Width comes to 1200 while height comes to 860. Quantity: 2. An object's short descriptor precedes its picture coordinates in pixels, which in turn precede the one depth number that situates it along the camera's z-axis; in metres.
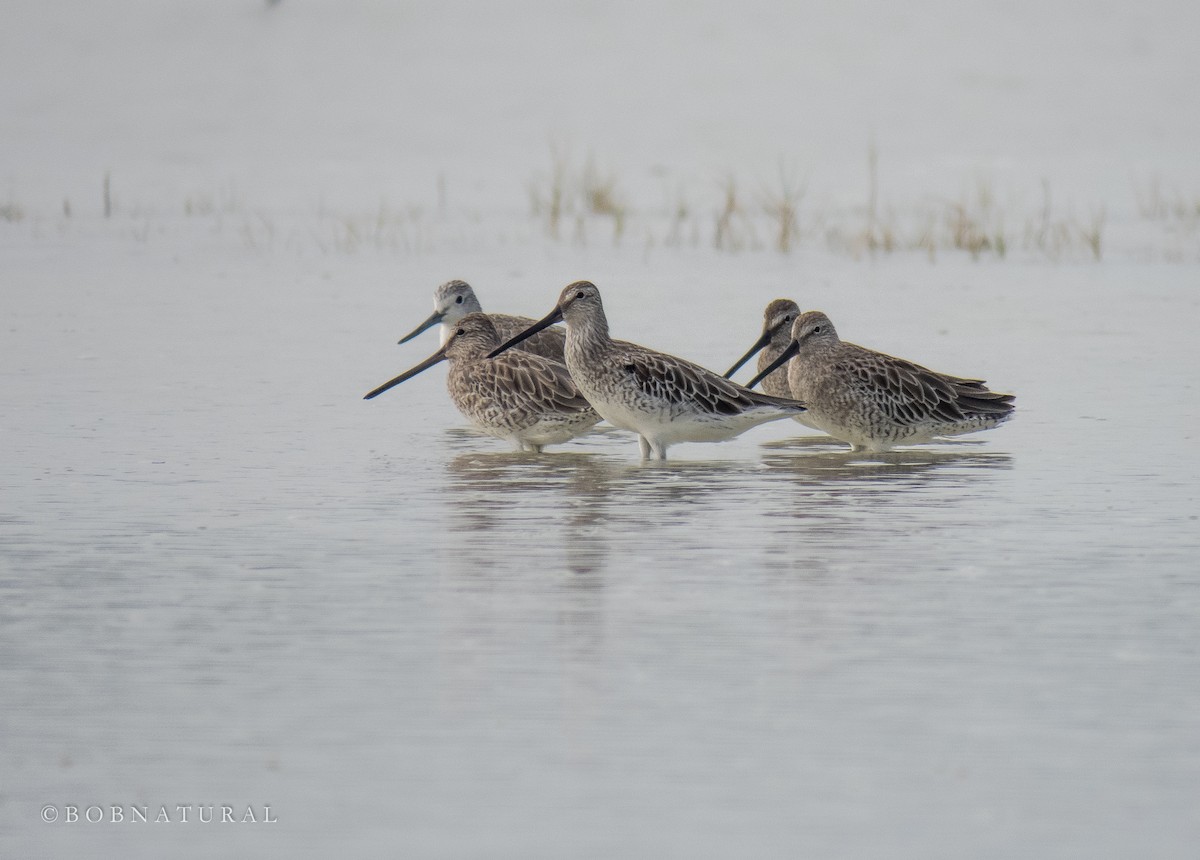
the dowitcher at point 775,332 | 21.81
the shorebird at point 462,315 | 23.19
